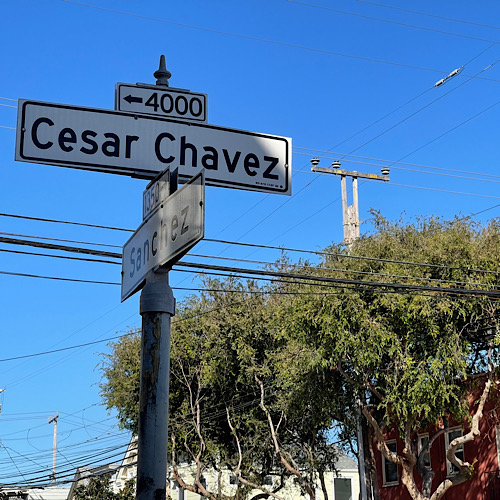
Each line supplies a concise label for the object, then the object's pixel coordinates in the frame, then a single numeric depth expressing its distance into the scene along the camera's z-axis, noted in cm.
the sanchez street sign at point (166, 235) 417
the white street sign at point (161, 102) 492
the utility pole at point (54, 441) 7706
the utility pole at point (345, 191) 3409
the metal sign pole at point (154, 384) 420
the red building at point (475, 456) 2798
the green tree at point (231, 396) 3500
